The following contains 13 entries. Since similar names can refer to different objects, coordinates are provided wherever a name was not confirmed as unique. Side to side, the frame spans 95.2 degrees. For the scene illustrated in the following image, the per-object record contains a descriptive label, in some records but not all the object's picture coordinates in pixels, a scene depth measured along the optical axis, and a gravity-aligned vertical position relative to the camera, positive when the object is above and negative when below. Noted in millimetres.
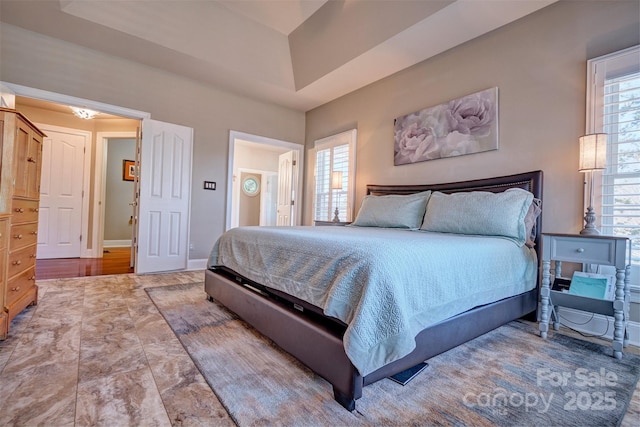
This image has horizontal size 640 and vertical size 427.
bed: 1229 -364
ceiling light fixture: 4668 +1516
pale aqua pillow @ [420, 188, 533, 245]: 2209 +64
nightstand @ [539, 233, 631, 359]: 1826 -296
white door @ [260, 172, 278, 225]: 8494 +489
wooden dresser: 1814 -40
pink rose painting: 2936 +1020
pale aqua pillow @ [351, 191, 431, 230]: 2945 +76
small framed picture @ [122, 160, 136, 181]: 6434 +850
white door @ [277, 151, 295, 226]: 5425 +483
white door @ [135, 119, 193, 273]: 3801 +183
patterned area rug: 1214 -816
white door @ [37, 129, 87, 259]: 4918 +181
